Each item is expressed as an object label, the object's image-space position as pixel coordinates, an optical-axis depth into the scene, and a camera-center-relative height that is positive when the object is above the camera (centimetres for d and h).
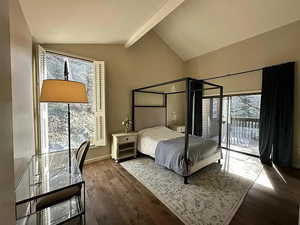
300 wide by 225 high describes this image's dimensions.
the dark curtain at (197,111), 478 -9
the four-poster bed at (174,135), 251 -67
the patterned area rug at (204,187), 178 -127
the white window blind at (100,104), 334 +9
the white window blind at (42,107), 246 +1
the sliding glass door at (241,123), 379 -41
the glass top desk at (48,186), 124 -71
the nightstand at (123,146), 338 -94
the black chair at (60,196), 134 -88
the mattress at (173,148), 251 -79
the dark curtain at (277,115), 305 -14
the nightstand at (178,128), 466 -64
